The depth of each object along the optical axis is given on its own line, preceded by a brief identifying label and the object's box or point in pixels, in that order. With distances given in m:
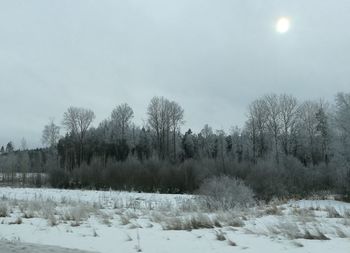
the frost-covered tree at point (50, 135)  109.56
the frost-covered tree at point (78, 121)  102.00
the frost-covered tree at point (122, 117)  107.44
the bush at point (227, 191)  20.67
